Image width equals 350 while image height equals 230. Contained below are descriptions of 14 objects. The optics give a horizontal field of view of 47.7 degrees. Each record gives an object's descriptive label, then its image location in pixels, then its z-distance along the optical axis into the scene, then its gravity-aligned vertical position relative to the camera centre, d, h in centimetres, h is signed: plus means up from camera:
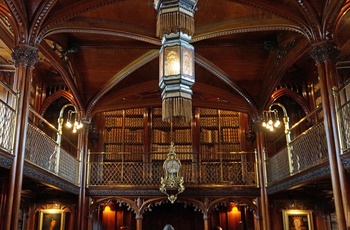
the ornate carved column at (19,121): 713 +215
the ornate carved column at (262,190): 1166 +129
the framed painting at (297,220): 1179 +40
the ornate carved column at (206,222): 1176 +38
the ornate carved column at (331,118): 712 +210
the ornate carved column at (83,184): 1155 +151
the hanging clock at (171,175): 1141 +170
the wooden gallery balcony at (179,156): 872 +218
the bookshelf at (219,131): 1404 +359
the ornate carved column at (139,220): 1184 +47
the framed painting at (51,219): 1218 +55
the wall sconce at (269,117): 1099 +350
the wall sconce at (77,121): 1151 +343
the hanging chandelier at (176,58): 482 +212
